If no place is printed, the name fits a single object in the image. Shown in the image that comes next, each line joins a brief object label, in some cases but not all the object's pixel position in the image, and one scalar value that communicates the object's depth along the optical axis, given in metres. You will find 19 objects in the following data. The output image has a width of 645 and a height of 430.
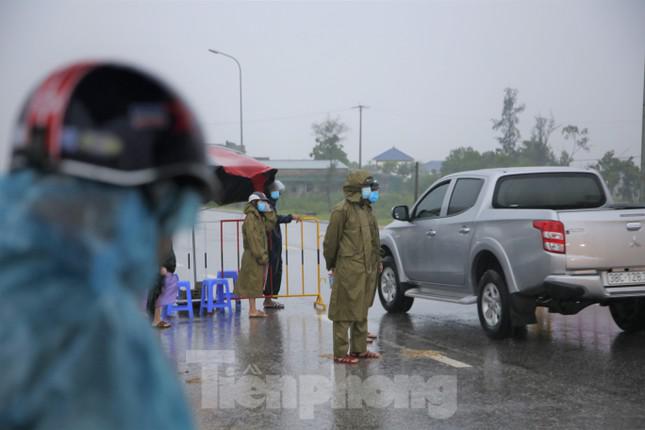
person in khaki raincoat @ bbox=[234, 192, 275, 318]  11.10
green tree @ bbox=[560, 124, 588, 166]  50.72
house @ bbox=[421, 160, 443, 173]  154.38
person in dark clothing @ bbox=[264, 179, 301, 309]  11.88
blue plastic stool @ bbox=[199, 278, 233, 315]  11.52
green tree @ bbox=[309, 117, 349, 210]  77.18
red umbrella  10.97
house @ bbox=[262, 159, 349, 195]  79.75
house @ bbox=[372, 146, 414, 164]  140.88
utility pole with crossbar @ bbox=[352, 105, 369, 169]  65.88
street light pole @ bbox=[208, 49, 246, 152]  37.60
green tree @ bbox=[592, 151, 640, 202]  41.31
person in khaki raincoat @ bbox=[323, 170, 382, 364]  8.04
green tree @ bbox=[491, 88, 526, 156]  67.62
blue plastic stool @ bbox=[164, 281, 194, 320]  11.19
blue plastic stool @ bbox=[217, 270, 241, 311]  11.98
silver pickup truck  8.34
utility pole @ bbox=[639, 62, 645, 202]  19.27
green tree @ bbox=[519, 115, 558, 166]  53.72
